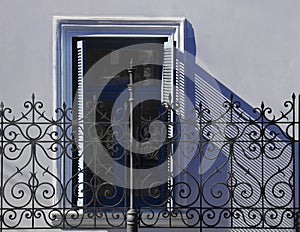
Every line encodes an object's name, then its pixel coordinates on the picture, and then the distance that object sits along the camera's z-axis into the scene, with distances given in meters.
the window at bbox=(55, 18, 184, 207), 11.80
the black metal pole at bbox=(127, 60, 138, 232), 10.48
